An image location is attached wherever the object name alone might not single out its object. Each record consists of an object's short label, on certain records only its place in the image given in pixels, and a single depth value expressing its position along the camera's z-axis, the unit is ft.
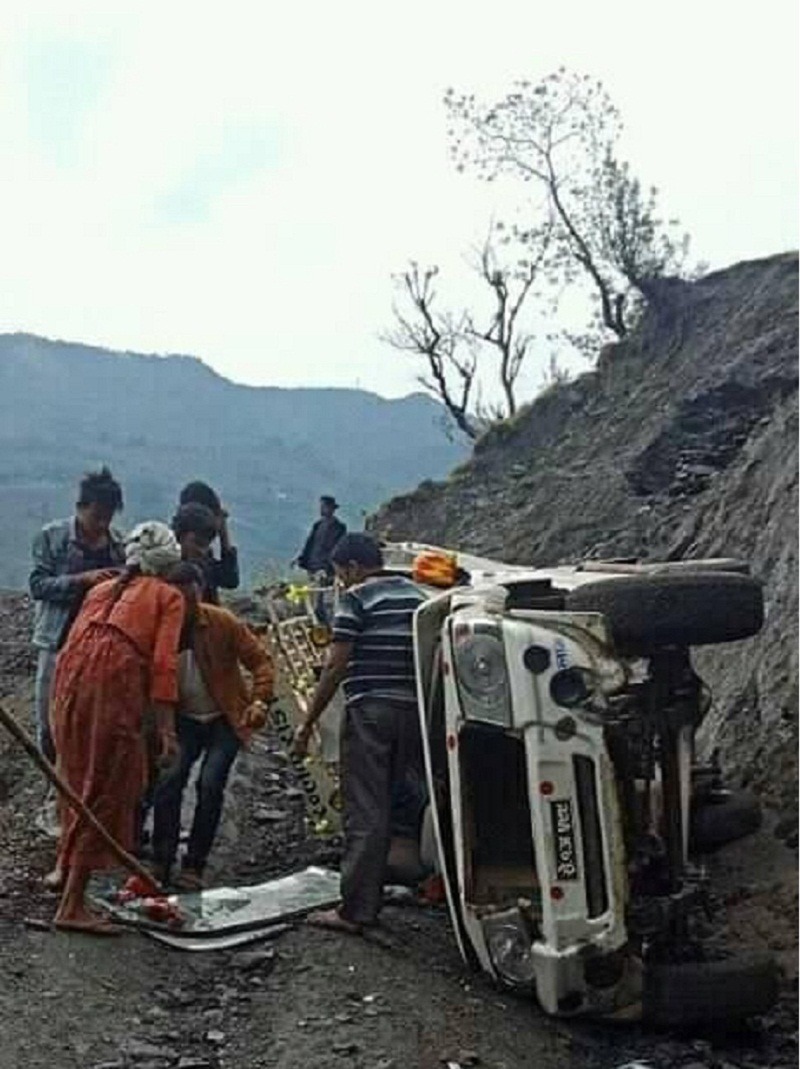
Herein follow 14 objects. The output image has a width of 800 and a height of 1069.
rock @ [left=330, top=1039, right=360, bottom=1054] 17.06
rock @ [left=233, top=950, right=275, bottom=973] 20.27
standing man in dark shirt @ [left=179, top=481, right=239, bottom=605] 25.99
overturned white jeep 18.53
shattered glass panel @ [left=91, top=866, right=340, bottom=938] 21.27
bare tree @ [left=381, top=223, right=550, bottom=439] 101.14
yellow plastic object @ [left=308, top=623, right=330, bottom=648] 28.22
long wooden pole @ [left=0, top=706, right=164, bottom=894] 19.56
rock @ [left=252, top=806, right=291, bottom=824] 30.48
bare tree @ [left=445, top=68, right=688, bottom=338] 88.53
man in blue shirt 24.13
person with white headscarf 20.35
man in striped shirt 20.98
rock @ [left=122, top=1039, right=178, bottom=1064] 17.01
